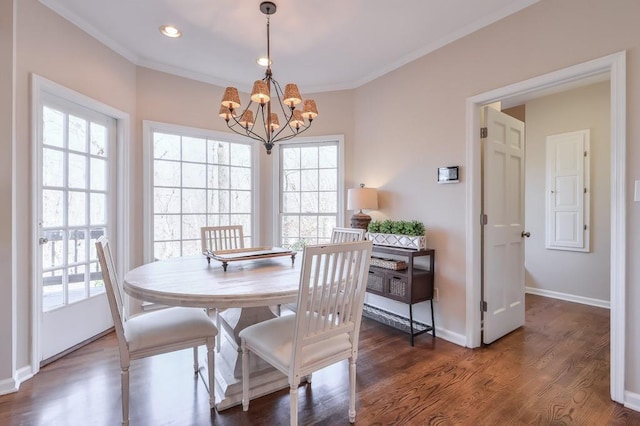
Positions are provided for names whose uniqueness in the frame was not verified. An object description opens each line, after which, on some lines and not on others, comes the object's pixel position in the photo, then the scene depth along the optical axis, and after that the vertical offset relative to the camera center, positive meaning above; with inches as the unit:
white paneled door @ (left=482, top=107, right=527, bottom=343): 106.0 -4.4
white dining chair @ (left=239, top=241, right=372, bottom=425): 57.1 -23.8
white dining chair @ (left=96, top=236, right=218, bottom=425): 61.5 -26.6
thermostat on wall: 106.3 +13.9
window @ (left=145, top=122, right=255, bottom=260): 133.0 +12.7
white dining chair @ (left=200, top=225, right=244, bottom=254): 110.1 -9.5
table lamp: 130.1 +4.7
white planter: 111.3 -10.6
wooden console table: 106.3 -25.3
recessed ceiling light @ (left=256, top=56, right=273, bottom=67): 118.9 +60.7
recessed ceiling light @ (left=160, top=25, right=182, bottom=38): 101.3 +62.2
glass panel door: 92.9 -1.3
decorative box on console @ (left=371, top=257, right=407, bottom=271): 111.7 -19.2
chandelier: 78.4 +30.1
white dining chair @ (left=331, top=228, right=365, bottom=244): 100.0 -7.6
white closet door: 151.0 +11.5
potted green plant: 112.1 -8.2
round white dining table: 56.6 -15.3
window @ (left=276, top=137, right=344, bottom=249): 152.9 +11.8
